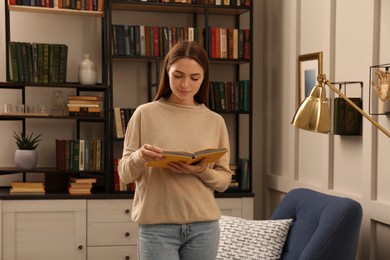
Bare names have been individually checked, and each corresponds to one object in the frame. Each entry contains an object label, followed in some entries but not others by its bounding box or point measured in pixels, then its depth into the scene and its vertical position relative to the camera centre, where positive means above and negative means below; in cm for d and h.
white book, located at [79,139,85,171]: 461 -37
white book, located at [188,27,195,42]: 473 +48
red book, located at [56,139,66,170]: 461 -37
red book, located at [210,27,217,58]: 475 +43
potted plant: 454 -36
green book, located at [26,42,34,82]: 454 +27
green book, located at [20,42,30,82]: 453 +28
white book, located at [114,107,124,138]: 466 -15
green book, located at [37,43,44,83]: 454 +27
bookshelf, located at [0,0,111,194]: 457 +9
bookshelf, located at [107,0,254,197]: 467 +31
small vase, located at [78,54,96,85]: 468 +20
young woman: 233 -26
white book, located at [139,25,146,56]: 466 +45
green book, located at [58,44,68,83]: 458 +27
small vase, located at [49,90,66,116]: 473 -3
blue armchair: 315 -64
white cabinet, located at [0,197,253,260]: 441 -87
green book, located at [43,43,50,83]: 455 +27
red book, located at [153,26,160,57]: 468 +43
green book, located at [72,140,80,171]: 461 -37
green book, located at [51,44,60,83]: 457 +27
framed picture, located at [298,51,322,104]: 414 +20
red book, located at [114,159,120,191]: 462 -56
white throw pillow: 354 -75
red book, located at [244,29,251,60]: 483 +41
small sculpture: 322 +8
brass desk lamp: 260 -5
